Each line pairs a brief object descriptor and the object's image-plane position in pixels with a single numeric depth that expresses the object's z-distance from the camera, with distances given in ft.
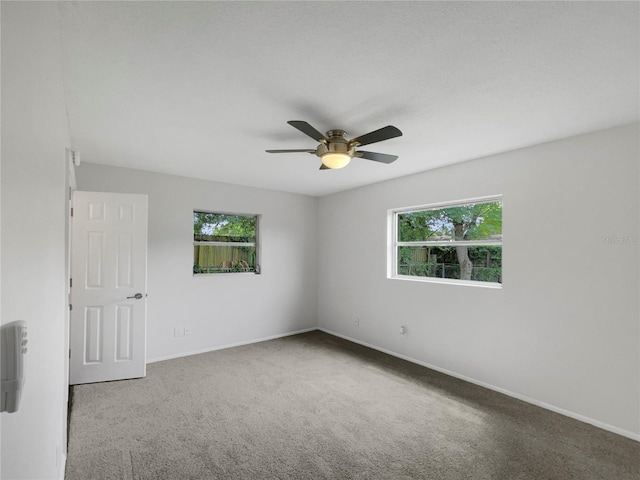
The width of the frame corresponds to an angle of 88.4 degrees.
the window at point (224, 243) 15.52
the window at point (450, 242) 11.79
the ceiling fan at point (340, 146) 7.86
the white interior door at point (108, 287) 11.33
